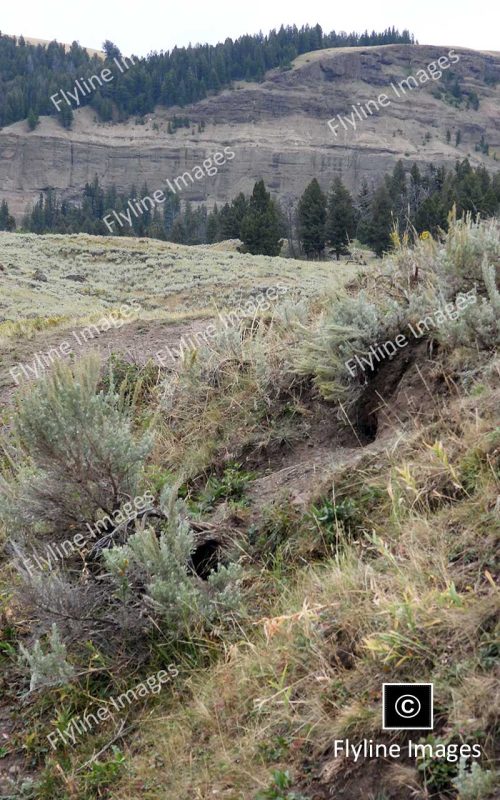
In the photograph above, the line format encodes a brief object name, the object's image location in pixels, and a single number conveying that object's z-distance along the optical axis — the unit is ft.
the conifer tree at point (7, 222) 299.79
